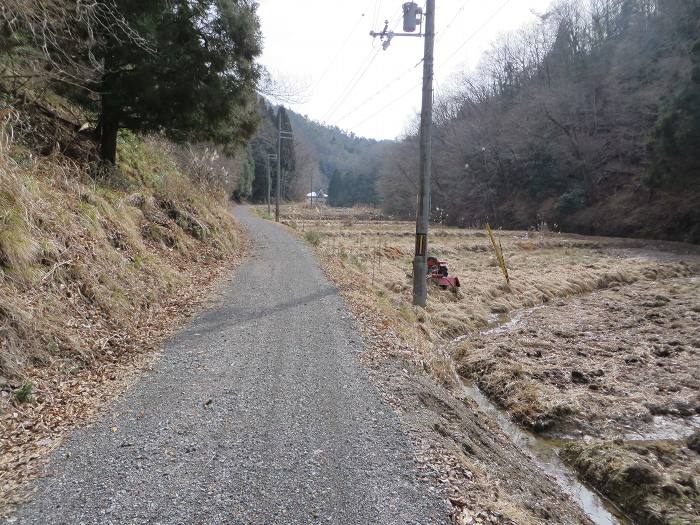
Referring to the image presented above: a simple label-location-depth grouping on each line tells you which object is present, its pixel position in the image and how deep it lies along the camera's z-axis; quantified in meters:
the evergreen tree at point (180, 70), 9.49
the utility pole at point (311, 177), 95.00
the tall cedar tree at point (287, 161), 67.19
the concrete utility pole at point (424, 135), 9.85
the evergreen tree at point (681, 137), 22.27
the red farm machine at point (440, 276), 13.04
